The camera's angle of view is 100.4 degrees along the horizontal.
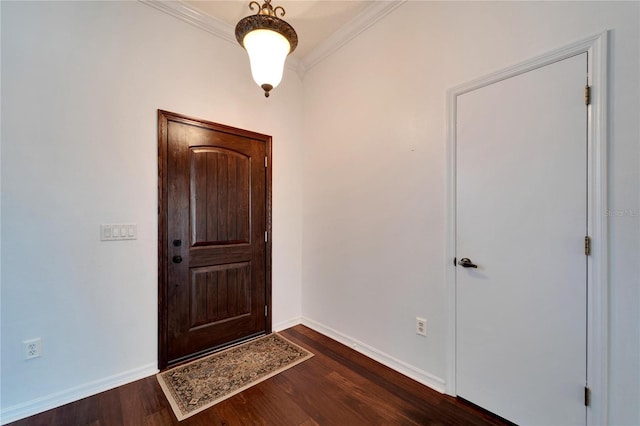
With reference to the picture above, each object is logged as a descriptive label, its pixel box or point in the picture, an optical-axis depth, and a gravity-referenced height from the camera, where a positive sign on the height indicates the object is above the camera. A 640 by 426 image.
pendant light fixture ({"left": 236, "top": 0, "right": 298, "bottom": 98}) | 1.48 +0.98
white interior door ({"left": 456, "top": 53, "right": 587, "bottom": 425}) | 1.39 -0.19
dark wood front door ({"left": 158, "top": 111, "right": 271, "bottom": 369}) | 2.24 -0.23
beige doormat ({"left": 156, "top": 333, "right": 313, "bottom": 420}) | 1.81 -1.29
